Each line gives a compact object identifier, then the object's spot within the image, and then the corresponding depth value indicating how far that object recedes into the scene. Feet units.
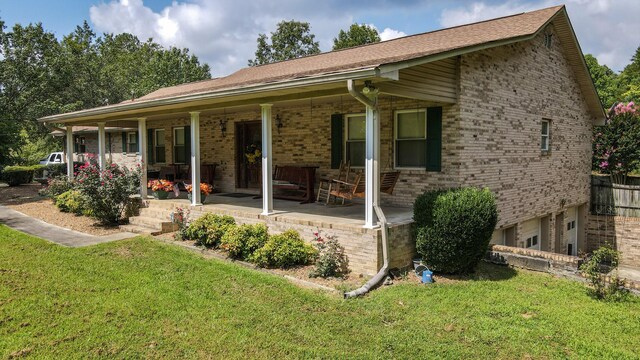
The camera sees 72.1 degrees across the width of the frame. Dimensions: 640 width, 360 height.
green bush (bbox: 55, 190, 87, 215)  40.37
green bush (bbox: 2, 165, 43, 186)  71.92
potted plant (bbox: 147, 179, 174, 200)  37.70
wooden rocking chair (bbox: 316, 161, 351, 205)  31.53
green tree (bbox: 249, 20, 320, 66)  137.28
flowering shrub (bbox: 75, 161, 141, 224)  35.27
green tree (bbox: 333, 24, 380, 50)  117.29
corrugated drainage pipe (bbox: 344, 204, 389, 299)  21.33
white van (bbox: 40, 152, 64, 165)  88.33
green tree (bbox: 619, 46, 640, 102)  96.64
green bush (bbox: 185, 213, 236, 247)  28.09
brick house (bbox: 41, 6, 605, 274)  23.68
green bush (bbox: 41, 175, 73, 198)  47.88
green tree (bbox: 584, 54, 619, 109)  113.91
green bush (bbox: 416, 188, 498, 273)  22.29
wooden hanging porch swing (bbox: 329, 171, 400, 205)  27.63
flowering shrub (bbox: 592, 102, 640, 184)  49.19
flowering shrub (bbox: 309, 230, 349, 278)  22.81
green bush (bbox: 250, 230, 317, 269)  24.16
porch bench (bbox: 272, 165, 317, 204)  34.17
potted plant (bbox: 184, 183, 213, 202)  34.65
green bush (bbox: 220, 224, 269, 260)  25.71
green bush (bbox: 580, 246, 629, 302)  20.93
